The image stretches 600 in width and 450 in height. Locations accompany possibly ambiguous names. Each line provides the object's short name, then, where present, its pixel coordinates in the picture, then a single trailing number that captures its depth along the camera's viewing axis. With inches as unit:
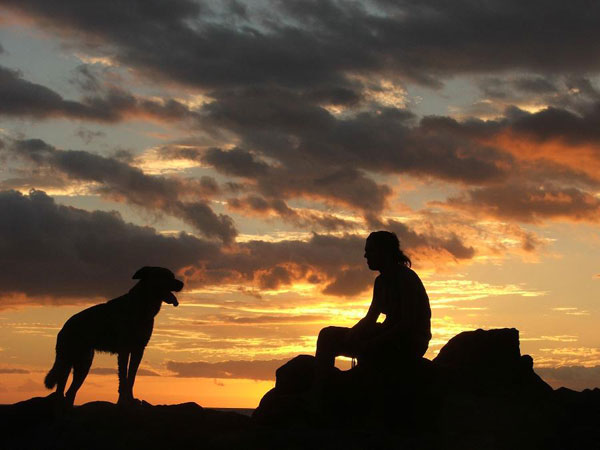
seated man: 399.5
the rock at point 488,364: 559.5
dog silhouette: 523.5
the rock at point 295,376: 493.4
